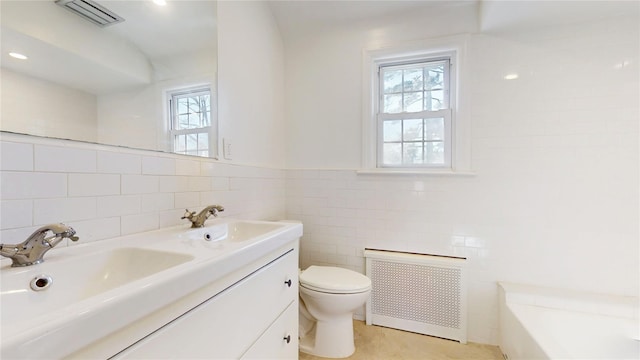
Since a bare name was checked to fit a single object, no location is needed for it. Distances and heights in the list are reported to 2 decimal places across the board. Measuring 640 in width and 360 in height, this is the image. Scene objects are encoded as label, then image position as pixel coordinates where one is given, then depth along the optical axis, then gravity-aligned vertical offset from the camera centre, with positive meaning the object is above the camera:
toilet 1.60 -0.80
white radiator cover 1.85 -0.85
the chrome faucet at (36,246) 0.64 -0.17
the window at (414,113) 2.01 +0.49
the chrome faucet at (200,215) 1.19 -0.17
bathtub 1.43 -0.82
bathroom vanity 0.41 -0.27
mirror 0.76 +0.39
